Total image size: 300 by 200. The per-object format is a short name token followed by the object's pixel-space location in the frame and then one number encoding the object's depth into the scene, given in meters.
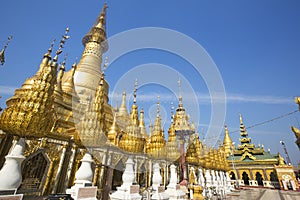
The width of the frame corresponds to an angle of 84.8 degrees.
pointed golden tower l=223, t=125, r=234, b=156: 45.02
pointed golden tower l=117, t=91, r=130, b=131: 19.75
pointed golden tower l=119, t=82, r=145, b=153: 7.70
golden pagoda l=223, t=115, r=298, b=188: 33.09
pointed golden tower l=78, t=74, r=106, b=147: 5.95
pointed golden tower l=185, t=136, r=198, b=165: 14.86
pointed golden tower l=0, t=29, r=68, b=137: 4.37
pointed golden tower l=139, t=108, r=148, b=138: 20.53
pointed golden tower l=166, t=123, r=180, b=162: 11.60
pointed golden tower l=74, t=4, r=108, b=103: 20.10
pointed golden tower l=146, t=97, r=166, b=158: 10.76
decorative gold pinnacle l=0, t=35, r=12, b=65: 10.62
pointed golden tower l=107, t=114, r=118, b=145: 12.31
